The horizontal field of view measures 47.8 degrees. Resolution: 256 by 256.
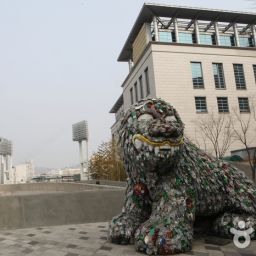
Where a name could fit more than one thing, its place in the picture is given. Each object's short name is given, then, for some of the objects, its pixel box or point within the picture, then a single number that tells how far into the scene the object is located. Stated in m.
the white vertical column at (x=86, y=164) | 32.39
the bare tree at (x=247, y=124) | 25.34
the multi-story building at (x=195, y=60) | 25.20
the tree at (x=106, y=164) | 21.73
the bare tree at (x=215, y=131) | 23.77
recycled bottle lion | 3.08
